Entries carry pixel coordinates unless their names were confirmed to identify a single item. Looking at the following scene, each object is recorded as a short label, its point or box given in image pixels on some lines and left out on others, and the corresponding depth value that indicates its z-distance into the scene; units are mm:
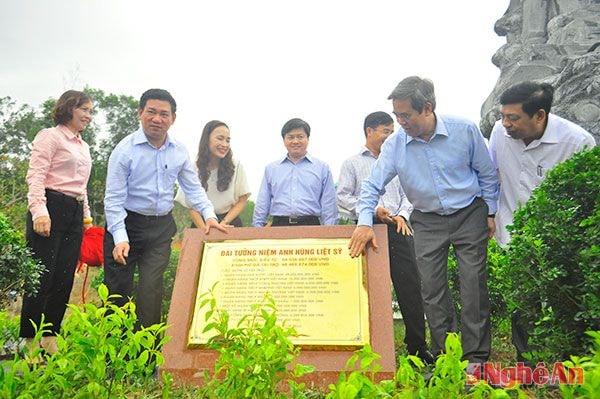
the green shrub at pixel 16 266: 3512
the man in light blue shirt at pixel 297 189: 4418
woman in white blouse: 4621
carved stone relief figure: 8547
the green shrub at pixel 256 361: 1623
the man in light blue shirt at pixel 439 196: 3164
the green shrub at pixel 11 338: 4141
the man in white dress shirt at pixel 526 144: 3312
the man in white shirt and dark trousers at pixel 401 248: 3952
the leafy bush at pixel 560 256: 2578
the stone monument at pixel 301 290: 2816
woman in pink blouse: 3736
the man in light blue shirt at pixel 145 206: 3523
